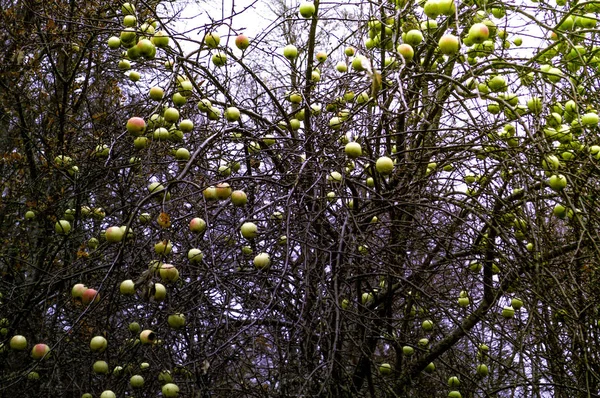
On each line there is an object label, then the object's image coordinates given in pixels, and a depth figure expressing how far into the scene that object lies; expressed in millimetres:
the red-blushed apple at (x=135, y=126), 2412
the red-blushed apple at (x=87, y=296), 2199
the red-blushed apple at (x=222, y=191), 2205
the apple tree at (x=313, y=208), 2160
